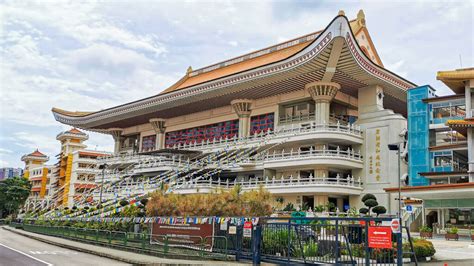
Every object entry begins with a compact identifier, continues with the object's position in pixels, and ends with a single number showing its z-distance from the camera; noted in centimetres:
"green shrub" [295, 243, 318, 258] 1420
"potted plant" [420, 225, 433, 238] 2872
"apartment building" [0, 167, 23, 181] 15775
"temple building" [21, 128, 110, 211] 7738
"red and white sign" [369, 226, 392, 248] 1184
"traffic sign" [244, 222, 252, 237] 1668
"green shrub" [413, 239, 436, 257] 1858
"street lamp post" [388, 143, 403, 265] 1153
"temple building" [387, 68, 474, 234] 3030
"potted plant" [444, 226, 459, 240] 2758
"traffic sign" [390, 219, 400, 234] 1165
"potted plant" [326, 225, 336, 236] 1348
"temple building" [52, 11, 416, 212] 3709
